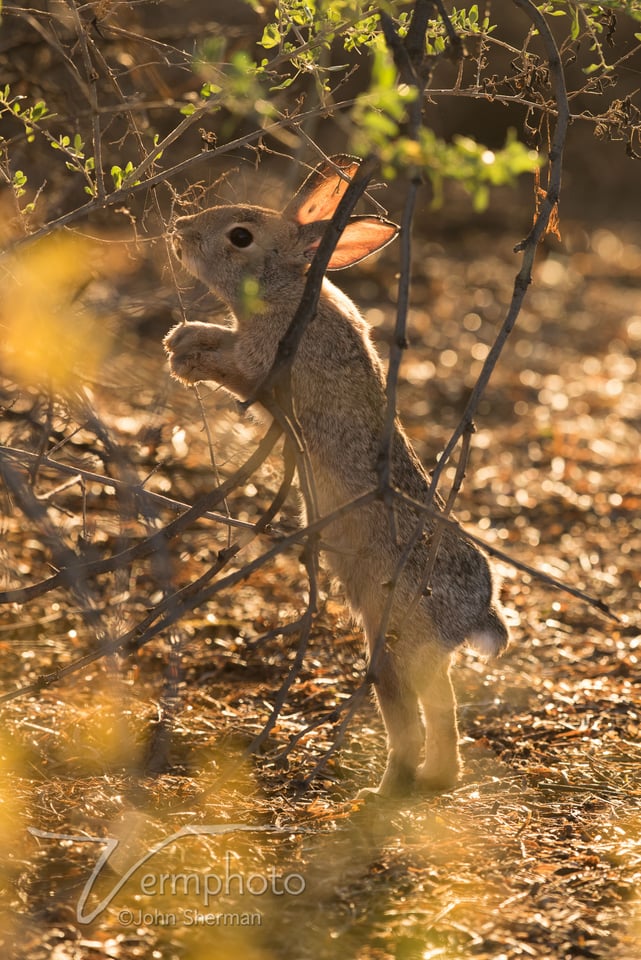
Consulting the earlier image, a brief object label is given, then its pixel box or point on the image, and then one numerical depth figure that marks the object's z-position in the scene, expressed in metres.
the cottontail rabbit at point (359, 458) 8.55
